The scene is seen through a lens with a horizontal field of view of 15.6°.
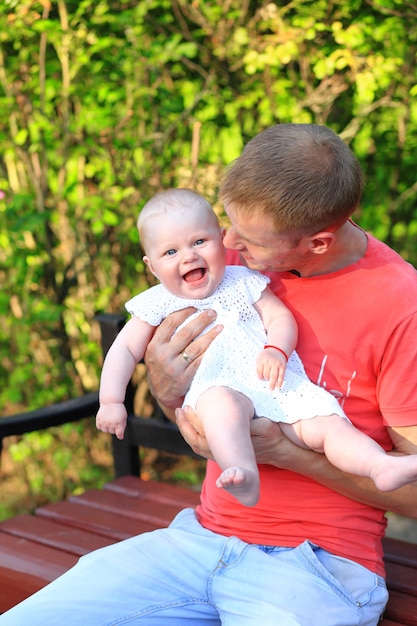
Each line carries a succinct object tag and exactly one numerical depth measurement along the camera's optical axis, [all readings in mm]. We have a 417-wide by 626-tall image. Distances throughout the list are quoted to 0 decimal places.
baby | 1967
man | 1960
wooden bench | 2263
